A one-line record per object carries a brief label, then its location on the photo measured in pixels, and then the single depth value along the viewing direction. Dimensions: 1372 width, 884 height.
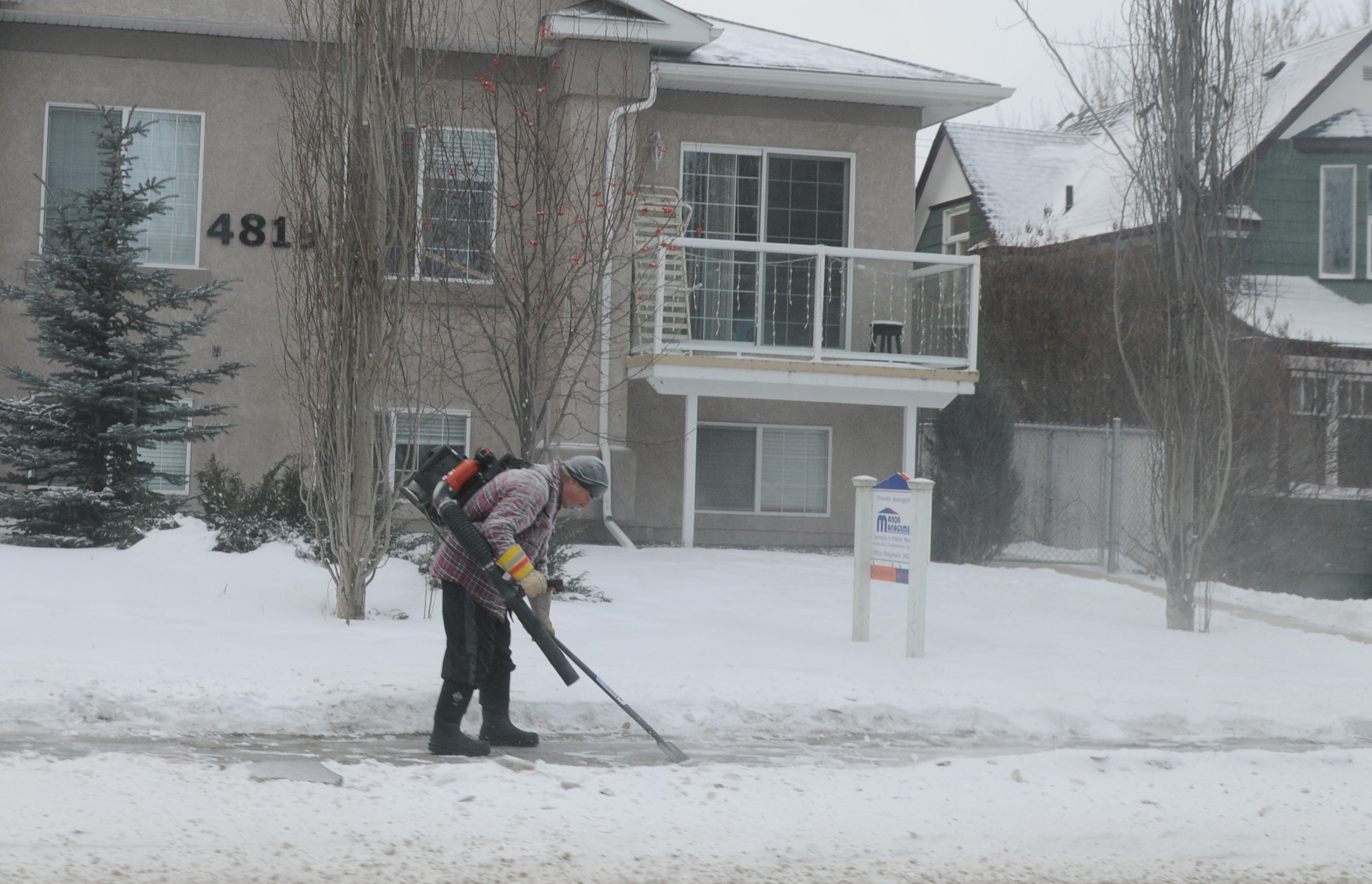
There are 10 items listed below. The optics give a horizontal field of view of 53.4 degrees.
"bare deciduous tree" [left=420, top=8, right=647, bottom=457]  11.21
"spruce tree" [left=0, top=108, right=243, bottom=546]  11.66
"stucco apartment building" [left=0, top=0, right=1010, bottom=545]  14.18
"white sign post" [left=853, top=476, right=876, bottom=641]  9.41
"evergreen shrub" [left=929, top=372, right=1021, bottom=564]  15.80
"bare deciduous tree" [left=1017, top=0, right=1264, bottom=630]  10.64
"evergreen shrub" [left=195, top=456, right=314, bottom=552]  10.95
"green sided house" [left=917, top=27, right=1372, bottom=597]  17.50
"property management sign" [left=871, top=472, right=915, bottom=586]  9.00
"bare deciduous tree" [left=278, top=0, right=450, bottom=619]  9.17
